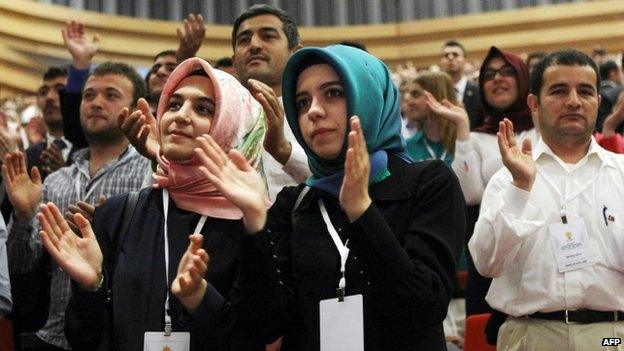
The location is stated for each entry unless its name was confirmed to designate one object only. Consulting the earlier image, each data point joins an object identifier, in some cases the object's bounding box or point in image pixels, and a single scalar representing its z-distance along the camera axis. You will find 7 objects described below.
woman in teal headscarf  1.79
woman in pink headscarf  1.97
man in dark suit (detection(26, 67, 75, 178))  3.88
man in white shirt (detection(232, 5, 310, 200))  2.85
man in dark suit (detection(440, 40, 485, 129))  6.29
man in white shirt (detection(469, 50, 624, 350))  2.42
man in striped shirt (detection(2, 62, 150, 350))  3.03
